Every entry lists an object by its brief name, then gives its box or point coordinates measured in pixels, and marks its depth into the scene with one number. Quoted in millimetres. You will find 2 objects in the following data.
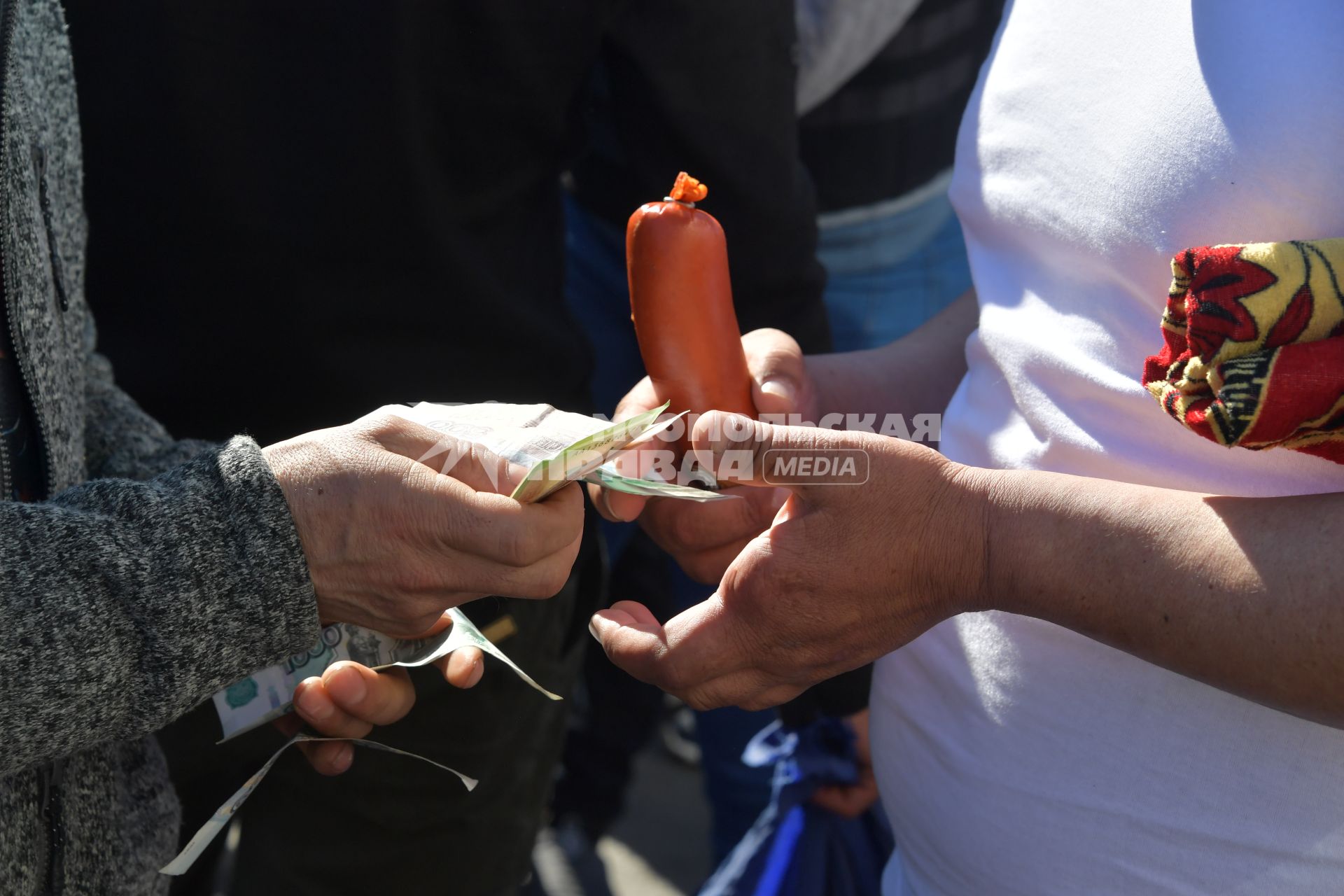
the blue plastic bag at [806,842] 1913
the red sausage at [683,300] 1288
